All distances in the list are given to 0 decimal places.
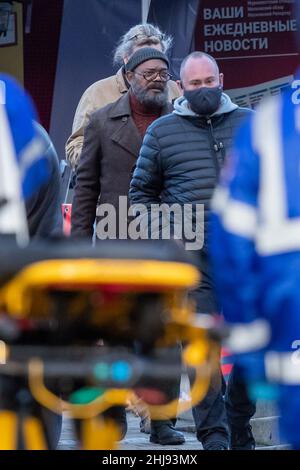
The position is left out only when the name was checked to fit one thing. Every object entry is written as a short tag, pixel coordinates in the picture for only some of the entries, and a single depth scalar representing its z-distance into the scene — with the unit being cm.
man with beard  1680
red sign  2619
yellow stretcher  763
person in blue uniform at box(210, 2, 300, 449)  792
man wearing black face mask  1495
